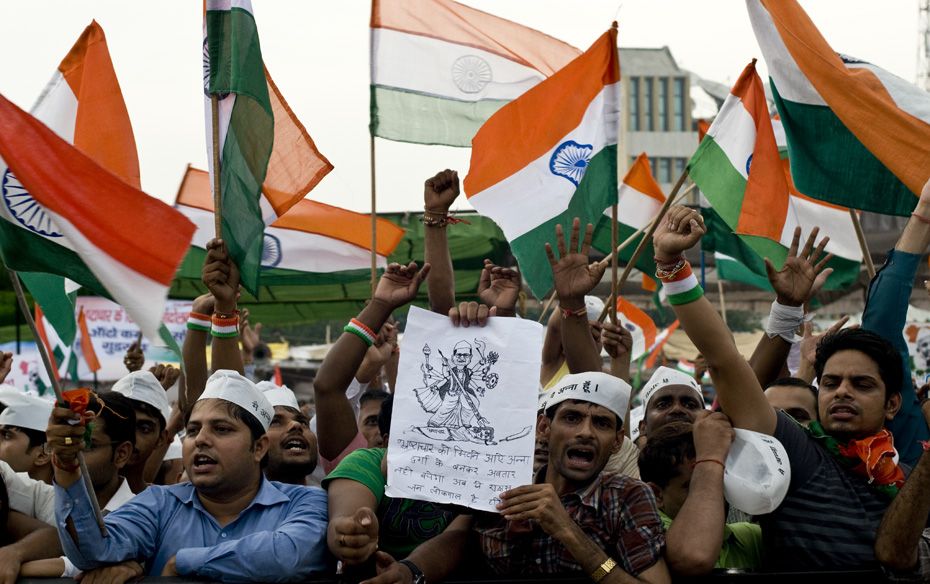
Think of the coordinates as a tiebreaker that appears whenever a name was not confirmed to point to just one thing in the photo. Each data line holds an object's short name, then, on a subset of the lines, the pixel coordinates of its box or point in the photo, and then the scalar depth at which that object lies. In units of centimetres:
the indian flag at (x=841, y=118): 527
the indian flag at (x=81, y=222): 390
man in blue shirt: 375
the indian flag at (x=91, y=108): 614
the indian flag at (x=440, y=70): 684
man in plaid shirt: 370
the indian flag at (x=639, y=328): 1159
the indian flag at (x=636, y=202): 930
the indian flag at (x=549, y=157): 585
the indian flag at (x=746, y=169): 642
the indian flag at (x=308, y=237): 884
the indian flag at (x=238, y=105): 537
